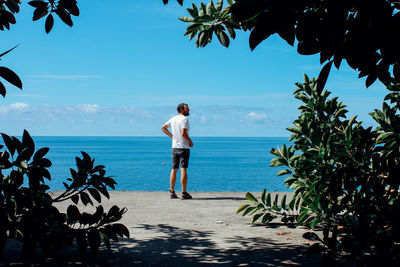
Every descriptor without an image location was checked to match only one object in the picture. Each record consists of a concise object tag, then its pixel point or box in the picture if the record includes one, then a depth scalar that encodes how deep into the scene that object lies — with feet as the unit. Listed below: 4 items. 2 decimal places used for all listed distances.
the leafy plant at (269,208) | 19.62
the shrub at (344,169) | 10.93
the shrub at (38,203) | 11.11
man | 29.68
